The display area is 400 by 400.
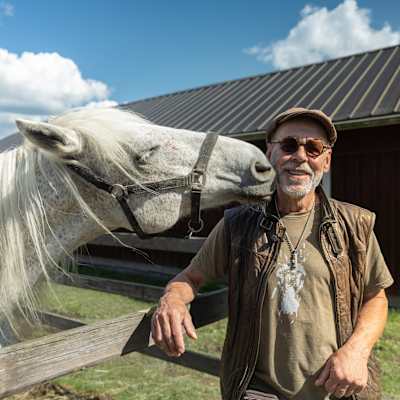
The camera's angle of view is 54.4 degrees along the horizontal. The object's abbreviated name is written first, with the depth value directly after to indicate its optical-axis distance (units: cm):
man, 138
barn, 664
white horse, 170
